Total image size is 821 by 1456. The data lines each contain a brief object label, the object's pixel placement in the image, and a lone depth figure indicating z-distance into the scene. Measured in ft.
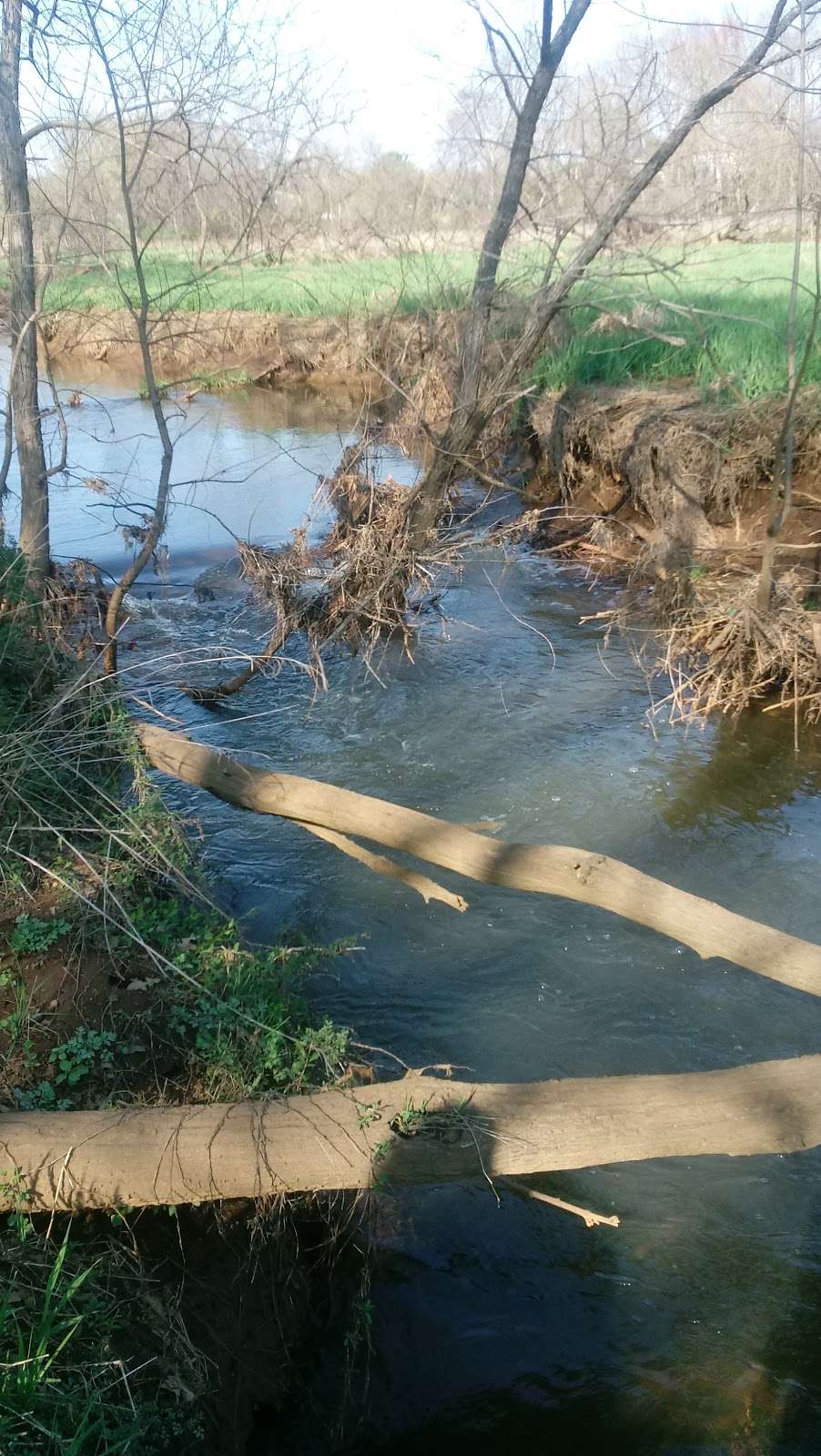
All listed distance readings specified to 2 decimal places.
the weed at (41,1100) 10.41
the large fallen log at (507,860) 11.23
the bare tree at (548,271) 25.50
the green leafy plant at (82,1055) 10.82
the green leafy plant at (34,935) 12.03
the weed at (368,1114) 9.55
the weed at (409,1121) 9.43
